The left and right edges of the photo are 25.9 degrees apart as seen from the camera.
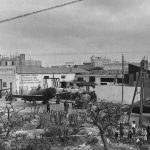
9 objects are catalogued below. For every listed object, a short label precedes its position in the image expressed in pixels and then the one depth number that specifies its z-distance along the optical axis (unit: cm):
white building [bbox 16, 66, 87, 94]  5878
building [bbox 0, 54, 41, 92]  5838
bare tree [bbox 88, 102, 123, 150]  1633
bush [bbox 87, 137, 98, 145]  1914
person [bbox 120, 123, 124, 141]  1962
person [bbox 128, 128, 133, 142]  1920
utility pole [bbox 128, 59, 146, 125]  2361
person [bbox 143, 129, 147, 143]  1942
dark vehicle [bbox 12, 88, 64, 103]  4135
